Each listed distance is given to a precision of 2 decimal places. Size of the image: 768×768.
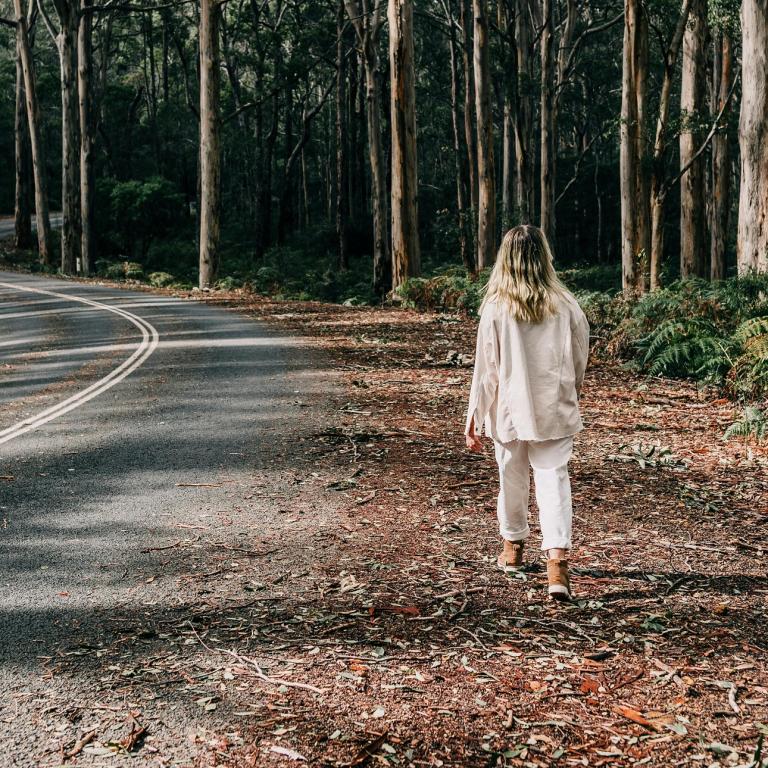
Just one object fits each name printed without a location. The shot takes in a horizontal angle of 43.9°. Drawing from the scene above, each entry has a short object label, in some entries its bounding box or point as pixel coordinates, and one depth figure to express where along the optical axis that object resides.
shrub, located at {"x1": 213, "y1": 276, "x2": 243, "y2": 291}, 28.52
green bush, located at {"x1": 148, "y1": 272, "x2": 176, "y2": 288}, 34.12
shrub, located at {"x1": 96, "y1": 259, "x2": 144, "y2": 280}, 37.97
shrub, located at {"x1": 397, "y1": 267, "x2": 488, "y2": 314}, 19.61
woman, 5.09
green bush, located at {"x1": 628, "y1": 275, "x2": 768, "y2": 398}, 10.38
